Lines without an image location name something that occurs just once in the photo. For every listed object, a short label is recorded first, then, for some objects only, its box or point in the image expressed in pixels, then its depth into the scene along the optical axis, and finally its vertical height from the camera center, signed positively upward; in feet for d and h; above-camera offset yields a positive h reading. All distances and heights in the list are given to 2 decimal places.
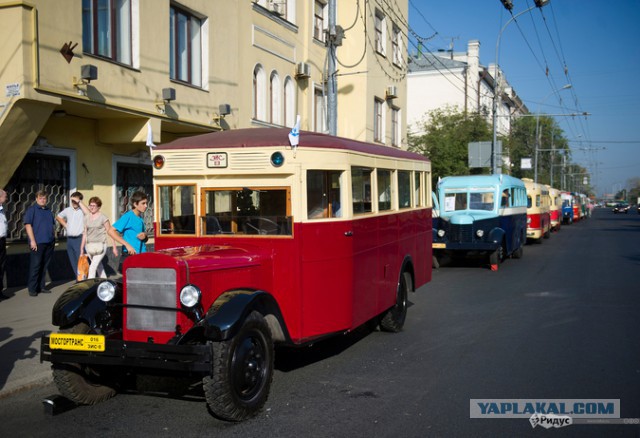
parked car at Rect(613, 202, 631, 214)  284.94 -4.97
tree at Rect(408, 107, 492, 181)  102.27 +9.54
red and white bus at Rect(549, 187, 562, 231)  115.65 -2.01
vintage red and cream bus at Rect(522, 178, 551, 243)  83.66 -1.89
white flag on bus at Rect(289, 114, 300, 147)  19.49 +1.90
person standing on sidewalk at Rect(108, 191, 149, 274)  28.25 -1.19
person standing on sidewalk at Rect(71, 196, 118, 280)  33.68 -1.87
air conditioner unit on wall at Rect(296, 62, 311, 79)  63.26 +12.68
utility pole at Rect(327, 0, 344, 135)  48.19 +9.36
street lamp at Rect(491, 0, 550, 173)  89.25 +10.59
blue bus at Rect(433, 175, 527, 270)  55.21 -1.70
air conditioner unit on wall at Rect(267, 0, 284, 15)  58.54 +17.61
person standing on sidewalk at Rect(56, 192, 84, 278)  36.52 -1.46
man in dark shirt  34.55 -2.10
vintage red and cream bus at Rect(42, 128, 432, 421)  16.56 -2.22
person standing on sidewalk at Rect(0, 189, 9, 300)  32.48 -2.01
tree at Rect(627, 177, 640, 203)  480.15 +2.70
